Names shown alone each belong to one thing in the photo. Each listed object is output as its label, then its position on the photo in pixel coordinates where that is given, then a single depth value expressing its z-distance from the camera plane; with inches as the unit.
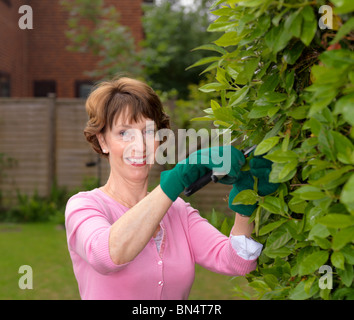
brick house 519.2
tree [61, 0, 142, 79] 438.3
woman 64.1
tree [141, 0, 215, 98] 566.6
